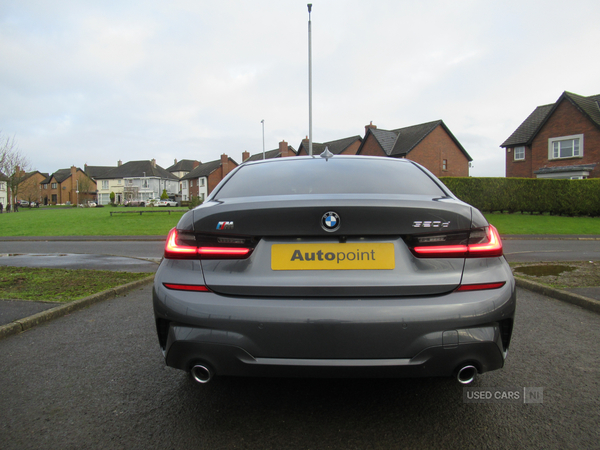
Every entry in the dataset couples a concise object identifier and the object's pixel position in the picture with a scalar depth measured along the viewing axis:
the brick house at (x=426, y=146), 42.09
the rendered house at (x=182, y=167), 112.21
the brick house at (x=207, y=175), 76.25
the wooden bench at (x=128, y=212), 33.22
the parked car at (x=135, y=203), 77.53
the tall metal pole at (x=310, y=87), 24.87
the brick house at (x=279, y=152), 62.09
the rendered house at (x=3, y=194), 81.01
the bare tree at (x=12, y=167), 46.91
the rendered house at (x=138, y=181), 99.31
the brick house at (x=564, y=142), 30.41
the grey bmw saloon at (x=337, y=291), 2.04
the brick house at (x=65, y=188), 102.62
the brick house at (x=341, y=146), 54.12
